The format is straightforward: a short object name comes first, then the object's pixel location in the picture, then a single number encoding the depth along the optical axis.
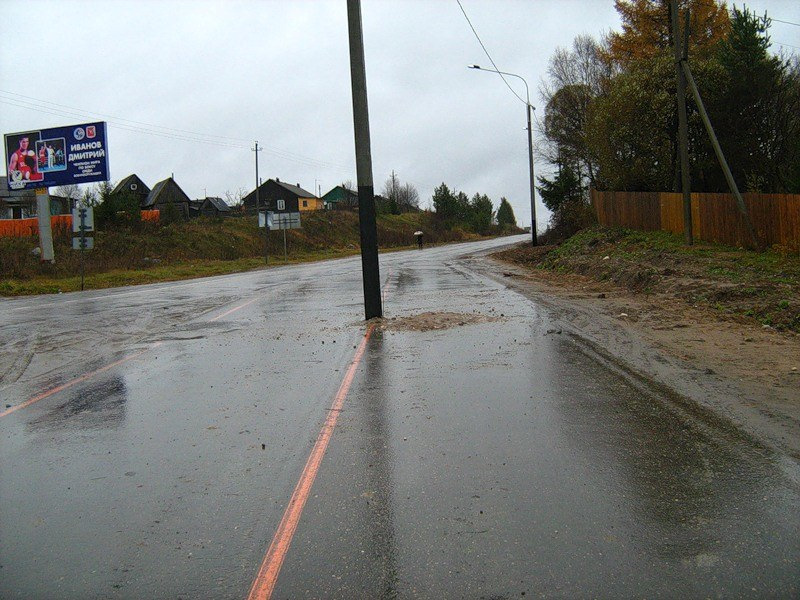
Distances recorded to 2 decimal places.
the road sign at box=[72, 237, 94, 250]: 27.17
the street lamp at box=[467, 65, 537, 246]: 38.44
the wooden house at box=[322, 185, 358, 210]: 98.19
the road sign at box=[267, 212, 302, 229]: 50.52
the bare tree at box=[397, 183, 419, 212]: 126.49
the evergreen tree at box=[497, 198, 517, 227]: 167.23
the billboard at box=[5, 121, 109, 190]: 33.00
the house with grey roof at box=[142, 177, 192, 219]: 81.88
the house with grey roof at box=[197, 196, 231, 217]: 87.21
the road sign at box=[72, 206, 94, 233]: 27.28
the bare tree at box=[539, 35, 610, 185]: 44.56
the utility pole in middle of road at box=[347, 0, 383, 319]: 12.52
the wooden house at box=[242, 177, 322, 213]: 95.70
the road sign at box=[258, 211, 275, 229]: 47.06
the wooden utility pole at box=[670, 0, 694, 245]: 20.47
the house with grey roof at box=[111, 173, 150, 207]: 85.88
